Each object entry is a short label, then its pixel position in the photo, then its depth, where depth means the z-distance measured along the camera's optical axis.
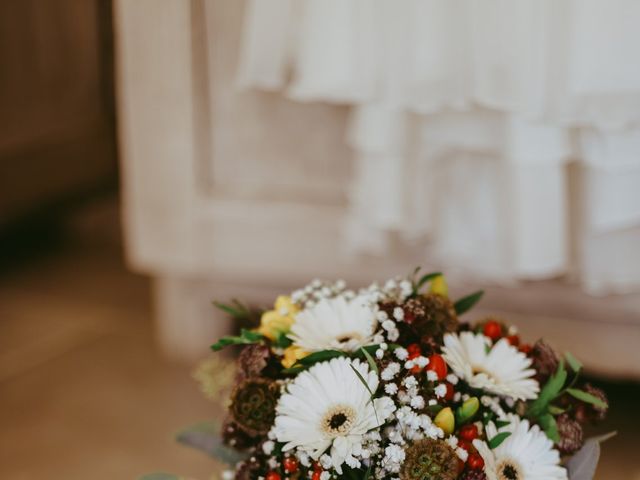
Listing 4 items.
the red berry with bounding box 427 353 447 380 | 1.16
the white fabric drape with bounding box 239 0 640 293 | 1.65
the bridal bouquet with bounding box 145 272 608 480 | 1.14
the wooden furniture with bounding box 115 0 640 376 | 1.92
